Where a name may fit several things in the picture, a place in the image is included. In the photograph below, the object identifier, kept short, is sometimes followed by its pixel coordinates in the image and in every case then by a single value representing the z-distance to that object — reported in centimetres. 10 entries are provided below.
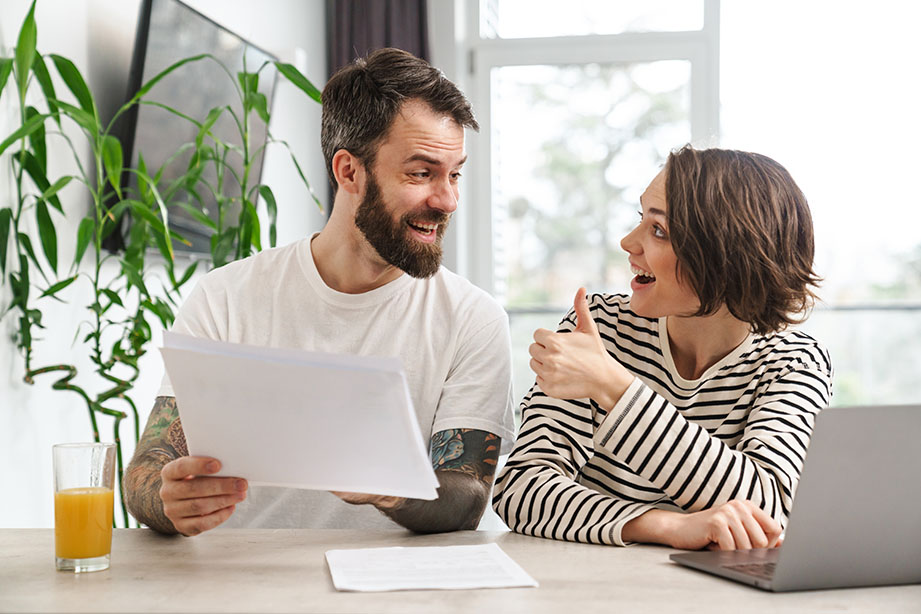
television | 220
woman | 123
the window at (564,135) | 387
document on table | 99
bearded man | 163
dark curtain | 372
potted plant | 179
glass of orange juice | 104
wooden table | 92
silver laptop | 94
